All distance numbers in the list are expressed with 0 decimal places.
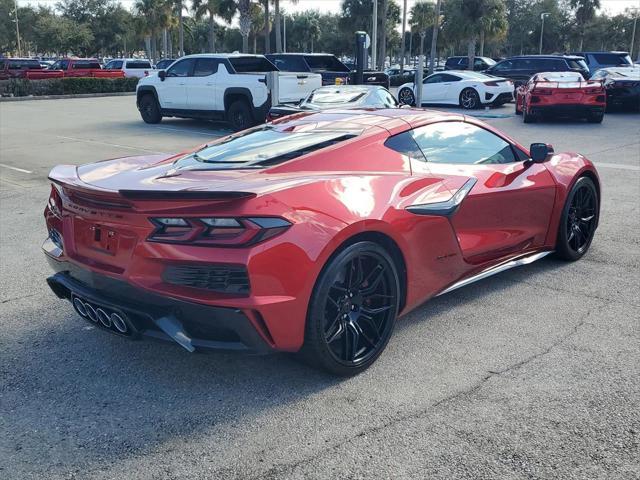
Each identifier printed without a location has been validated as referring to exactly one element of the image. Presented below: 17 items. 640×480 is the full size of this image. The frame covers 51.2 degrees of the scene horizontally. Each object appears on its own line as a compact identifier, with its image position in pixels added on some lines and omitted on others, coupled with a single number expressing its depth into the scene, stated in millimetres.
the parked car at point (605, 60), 27328
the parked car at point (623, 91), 20086
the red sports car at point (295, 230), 3109
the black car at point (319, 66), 19938
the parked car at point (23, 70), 34781
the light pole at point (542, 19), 64047
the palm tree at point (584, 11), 66250
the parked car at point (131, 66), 39875
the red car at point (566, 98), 17109
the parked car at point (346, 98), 12922
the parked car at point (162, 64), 38781
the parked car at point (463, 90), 21672
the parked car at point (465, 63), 38938
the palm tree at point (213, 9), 42312
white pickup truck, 15586
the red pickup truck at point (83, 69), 36938
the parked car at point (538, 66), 25047
